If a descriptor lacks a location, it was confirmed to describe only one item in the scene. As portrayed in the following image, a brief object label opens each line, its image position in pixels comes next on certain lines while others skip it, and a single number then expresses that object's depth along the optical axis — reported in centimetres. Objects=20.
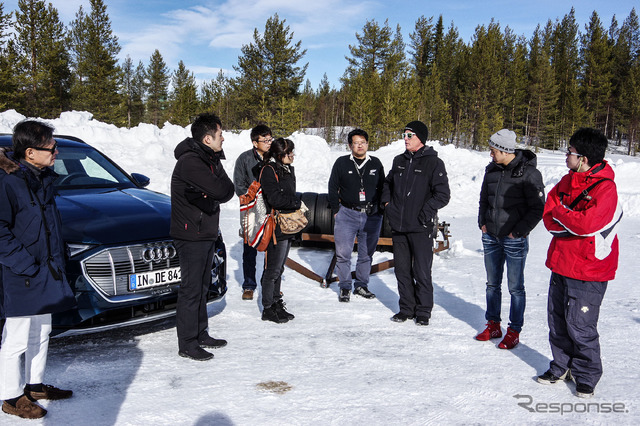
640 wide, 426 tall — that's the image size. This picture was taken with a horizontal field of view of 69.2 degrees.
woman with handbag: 440
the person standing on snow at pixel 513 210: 399
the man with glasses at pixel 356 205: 545
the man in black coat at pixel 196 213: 356
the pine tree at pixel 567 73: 4785
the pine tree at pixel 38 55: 3412
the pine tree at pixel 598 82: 5106
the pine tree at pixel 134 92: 5066
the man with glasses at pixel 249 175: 522
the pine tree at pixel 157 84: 5156
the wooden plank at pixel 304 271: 622
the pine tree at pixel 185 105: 4516
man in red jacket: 308
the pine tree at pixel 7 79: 3195
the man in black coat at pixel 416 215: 468
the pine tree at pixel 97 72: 3766
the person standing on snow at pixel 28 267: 267
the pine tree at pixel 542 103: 4872
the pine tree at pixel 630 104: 4488
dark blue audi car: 342
